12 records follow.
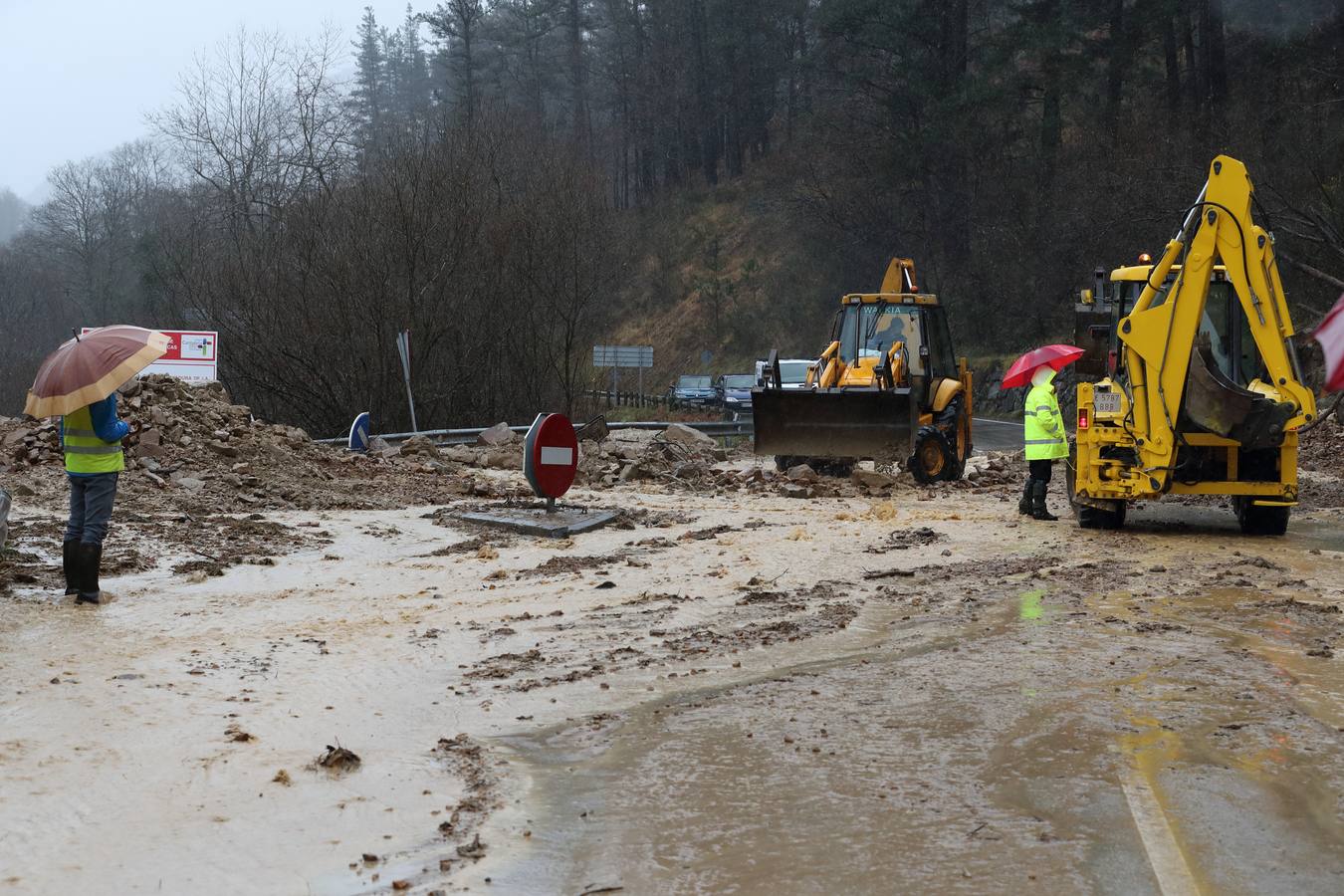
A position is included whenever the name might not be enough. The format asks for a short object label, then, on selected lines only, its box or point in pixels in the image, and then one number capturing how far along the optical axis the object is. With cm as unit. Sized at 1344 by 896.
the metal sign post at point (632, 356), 4671
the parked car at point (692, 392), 4428
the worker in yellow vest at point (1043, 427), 1457
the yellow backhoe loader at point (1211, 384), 1243
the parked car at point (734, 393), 3961
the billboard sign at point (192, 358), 2364
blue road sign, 2345
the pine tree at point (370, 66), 10392
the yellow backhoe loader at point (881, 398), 1847
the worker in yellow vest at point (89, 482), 962
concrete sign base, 1370
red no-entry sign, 1371
